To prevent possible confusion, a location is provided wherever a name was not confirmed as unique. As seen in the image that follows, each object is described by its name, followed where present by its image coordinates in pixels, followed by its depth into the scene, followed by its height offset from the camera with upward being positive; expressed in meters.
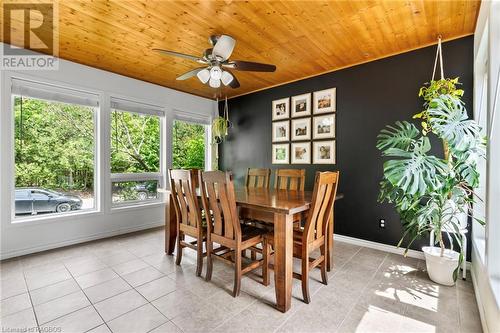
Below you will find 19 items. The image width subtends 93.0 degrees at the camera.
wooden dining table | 1.89 -0.52
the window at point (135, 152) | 3.94 +0.18
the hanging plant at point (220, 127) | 4.76 +0.72
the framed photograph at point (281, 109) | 4.20 +0.98
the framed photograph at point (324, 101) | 3.66 +0.99
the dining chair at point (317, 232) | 1.98 -0.63
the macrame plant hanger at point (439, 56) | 2.72 +1.26
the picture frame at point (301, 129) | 3.94 +0.58
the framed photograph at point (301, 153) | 3.95 +0.17
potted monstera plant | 1.94 -0.10
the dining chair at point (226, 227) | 2.07 -0.61
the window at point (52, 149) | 3.07 +0.18
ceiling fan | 2.32 +1.05
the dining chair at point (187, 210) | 2.45 -0.53
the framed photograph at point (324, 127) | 3.67 +0.58
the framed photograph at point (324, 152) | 3.67 +0.18
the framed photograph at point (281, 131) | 4.21 +0.58
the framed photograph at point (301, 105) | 3.93 +0.98
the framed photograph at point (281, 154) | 4.23 +0.17
